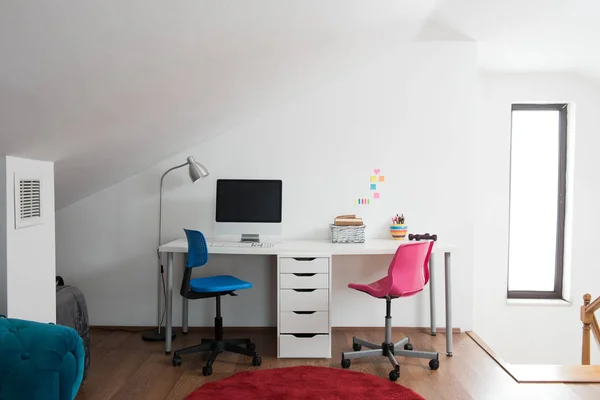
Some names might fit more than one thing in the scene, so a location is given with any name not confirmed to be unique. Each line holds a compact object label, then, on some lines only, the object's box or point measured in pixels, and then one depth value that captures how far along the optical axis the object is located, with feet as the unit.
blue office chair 12.24
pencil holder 14.46
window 17.01
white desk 12.72
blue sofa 5.65
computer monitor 14.08
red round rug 10.47
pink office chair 11.96
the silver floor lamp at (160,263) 14.10
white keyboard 13.14
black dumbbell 14.16
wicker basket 14.08
